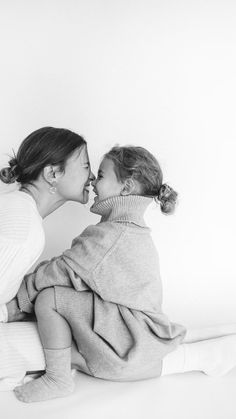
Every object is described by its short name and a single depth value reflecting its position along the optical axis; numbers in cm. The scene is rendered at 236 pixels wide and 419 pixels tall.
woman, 156
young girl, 156
